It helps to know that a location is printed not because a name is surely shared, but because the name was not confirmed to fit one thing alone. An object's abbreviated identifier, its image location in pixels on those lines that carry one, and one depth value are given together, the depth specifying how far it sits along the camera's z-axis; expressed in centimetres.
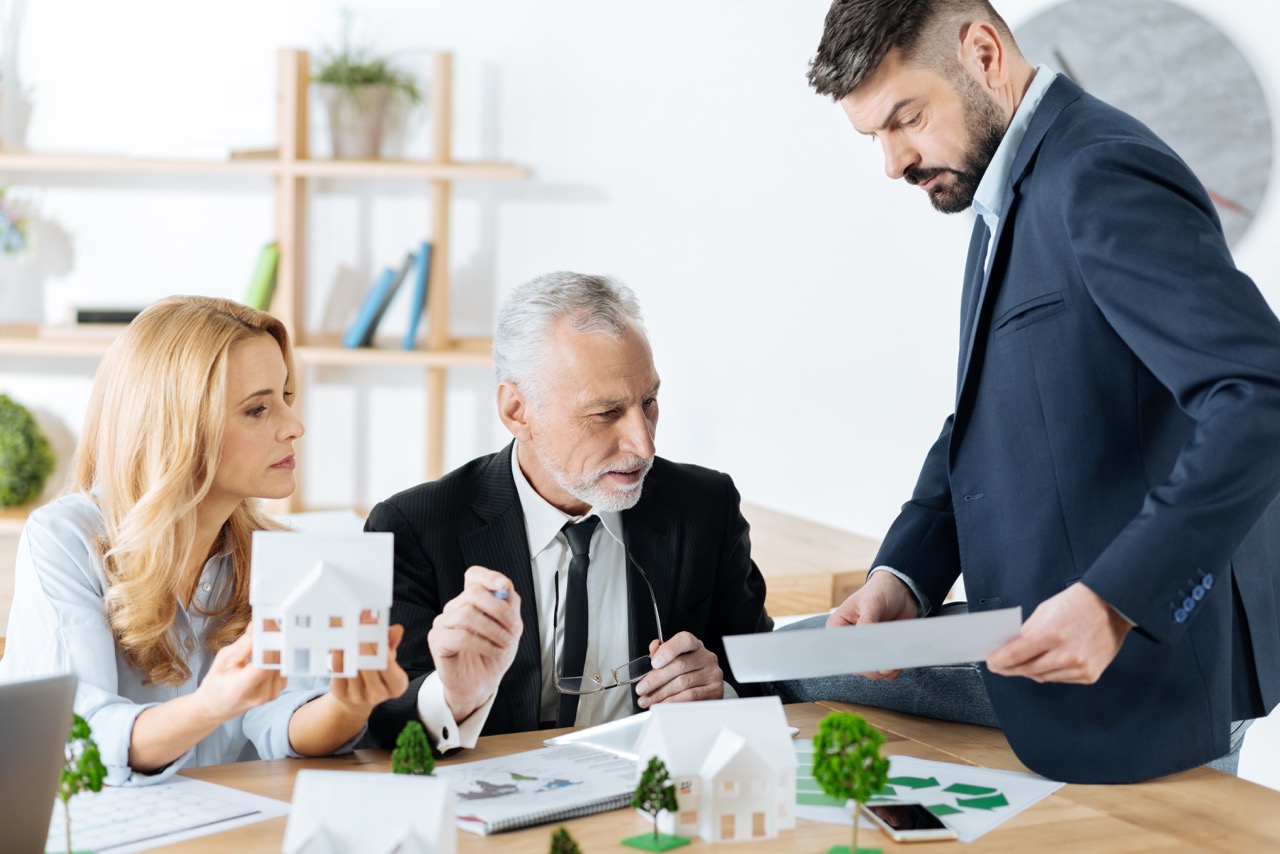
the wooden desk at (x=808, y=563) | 318
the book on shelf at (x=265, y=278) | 406
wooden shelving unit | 396
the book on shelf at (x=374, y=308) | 409
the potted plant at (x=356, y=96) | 405
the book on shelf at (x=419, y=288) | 413
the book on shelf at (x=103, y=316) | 404
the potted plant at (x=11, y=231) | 405
